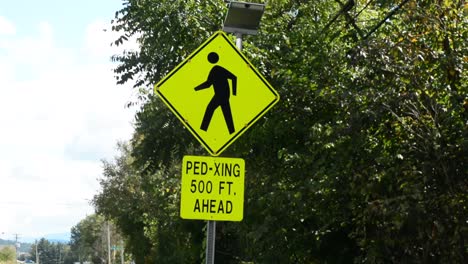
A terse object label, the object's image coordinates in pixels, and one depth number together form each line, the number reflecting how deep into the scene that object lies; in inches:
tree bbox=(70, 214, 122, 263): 3830.0
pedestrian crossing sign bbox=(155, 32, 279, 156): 257.4
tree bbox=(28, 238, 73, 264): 7603.4
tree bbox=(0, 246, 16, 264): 5973.4
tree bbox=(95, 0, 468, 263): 353.1
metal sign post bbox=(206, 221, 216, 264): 247.4
